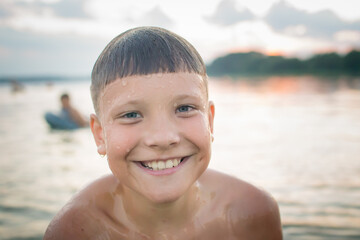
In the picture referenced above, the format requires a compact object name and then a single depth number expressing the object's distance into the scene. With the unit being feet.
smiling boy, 1.39
